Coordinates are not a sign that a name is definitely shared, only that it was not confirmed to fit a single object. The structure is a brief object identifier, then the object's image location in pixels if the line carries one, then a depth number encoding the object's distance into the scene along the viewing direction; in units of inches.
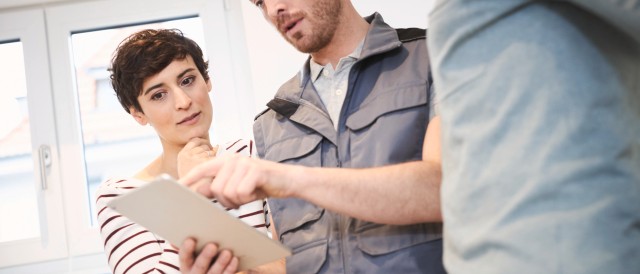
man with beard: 38.4
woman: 63.7
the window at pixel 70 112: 108.7
